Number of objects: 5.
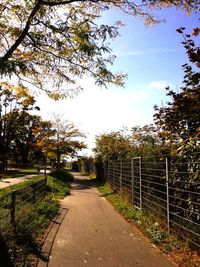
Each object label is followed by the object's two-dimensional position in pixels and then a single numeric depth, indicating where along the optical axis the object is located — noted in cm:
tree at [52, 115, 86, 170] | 2264
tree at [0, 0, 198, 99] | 479
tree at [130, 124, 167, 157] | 798
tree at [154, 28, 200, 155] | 450
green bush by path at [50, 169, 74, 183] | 1952
